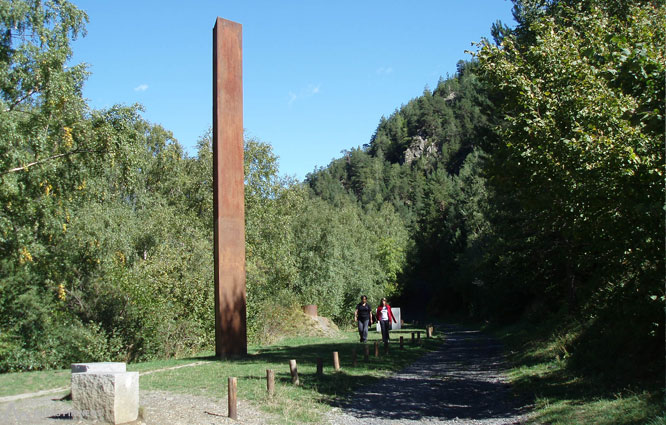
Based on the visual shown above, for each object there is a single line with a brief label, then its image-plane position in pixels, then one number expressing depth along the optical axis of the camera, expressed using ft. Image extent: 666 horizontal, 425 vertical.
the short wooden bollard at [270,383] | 34.25
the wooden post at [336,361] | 46.59
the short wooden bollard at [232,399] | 29.55
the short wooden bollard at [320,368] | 42.71
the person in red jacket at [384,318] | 65.82
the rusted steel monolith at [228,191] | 55.06
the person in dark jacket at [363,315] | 69.10
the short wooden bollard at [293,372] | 38.96
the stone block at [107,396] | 26.71
